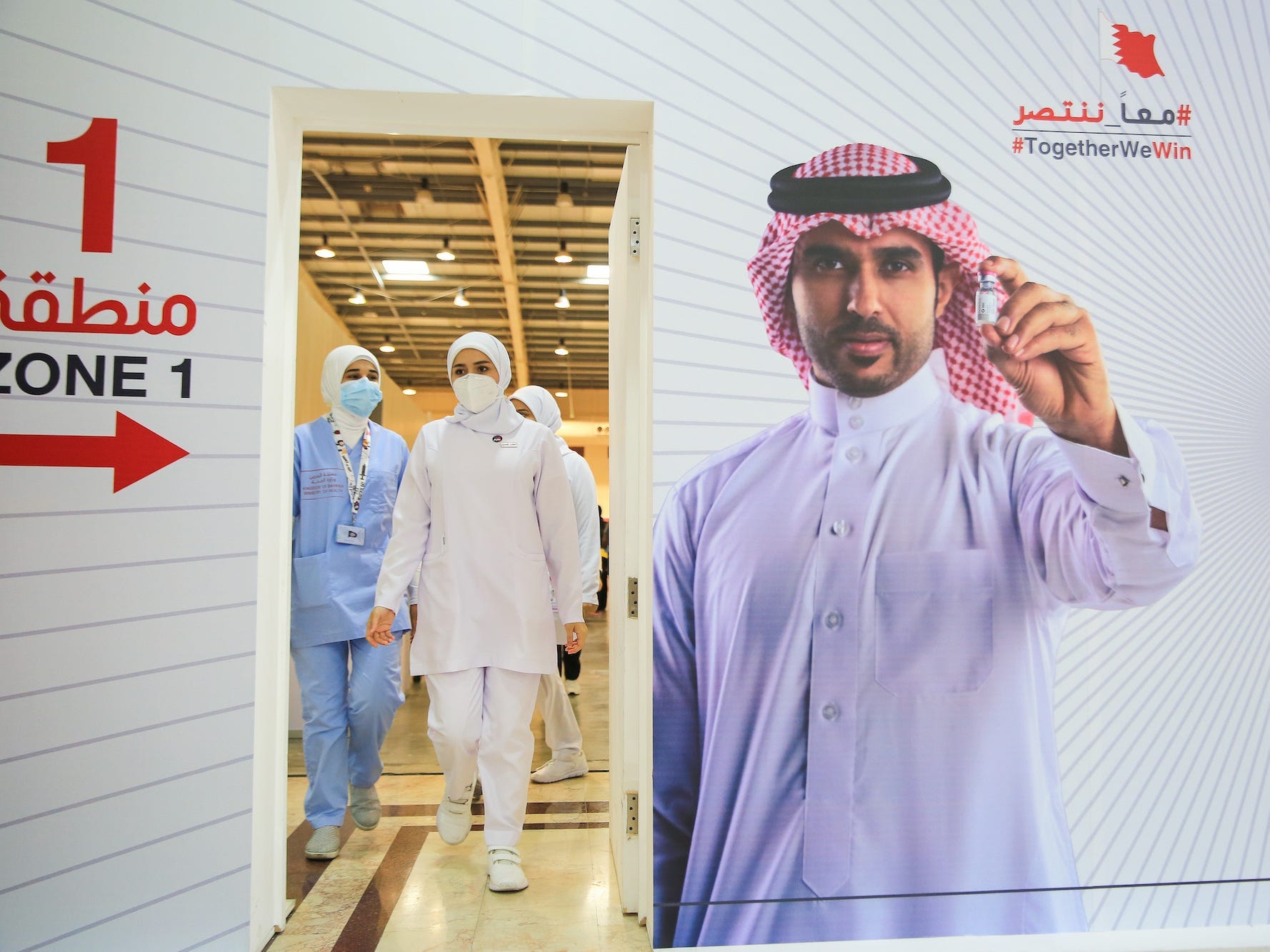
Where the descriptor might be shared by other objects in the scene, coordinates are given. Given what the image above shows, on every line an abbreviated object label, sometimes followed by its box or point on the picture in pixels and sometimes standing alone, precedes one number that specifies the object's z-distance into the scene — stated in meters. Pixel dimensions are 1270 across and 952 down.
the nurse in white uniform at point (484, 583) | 2.83
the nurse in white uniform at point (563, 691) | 4.00
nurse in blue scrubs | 3.09
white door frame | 2.34
